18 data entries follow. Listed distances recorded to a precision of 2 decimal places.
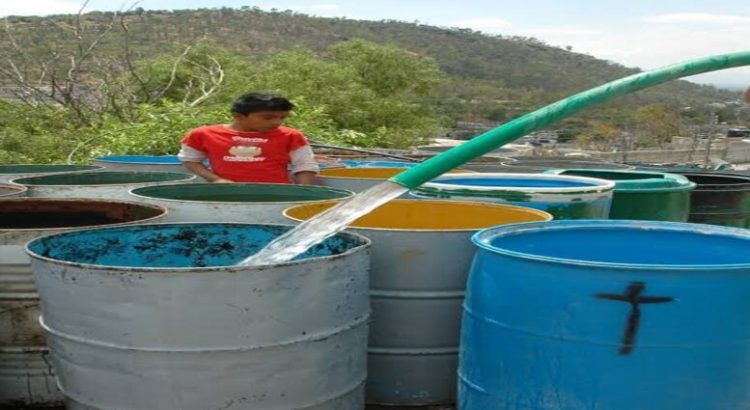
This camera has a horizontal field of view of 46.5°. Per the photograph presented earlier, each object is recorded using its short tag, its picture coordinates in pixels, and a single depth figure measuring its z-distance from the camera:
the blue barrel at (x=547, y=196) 3.57
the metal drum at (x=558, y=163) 6.91
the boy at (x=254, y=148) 4.85
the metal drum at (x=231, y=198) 3.38
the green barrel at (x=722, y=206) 4.84
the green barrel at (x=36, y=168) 5.48
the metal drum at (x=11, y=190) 3.82
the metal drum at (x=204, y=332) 2.20
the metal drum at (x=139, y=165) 5.50
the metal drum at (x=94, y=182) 3.96
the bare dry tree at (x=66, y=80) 13.02
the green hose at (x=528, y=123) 2.86
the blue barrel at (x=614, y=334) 2.14
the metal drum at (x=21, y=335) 2.83
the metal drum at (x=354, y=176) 4.62
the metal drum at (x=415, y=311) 2.89
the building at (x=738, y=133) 27.51
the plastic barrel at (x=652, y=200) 4.35
